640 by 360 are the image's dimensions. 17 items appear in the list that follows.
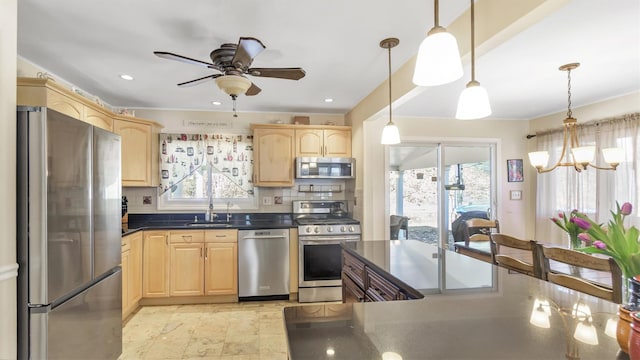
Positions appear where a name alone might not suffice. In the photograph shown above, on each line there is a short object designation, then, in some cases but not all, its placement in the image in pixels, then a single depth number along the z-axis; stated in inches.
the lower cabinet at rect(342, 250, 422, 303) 61.2
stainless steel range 146.7
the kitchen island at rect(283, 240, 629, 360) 33.3
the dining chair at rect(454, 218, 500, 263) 111.1
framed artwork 184.5
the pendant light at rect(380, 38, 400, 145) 87.6
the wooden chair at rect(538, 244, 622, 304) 60.2
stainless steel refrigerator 60.3
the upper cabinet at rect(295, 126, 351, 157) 163.0
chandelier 104.0
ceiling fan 84.0
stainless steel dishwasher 143.6
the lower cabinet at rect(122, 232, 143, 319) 122.6
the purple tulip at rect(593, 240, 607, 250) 41.2
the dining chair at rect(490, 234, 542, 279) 80.0
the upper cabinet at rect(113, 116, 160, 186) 142.6
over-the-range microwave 159.0
